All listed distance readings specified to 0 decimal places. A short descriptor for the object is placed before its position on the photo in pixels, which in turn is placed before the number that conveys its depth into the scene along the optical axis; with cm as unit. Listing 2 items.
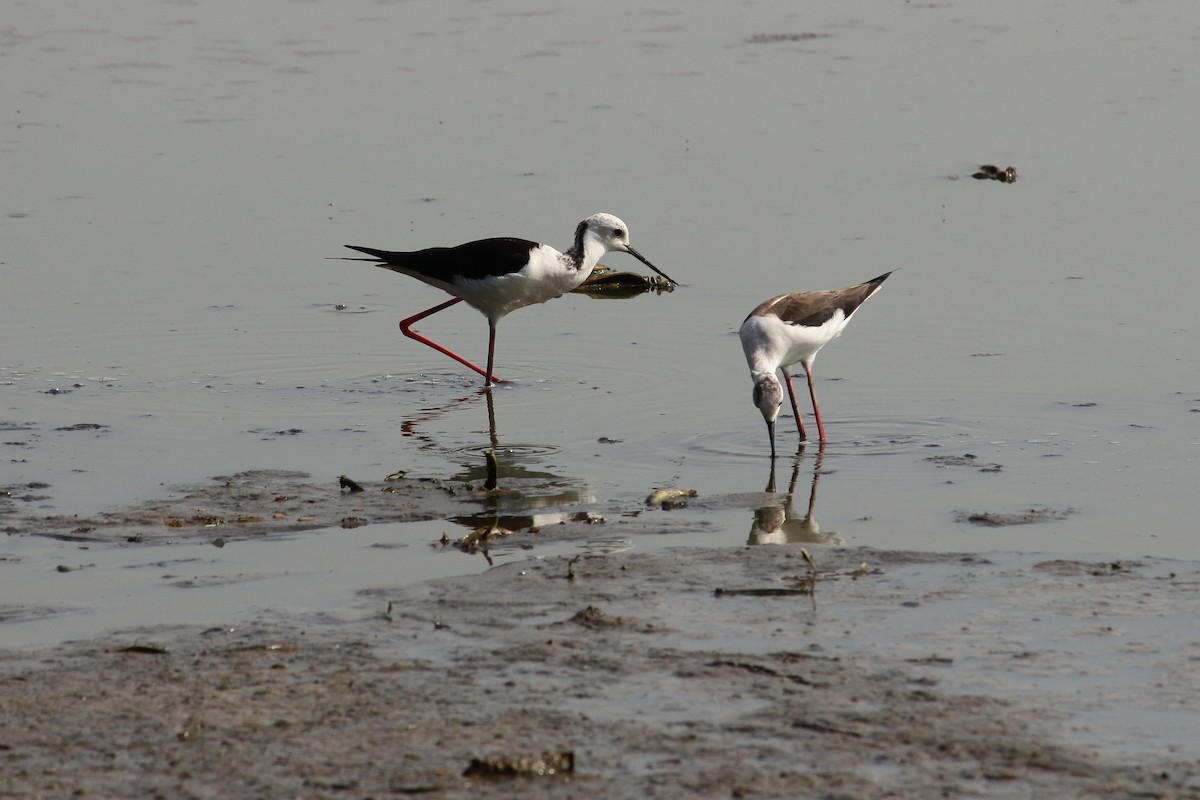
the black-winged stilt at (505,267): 2064
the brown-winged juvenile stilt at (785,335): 1683
